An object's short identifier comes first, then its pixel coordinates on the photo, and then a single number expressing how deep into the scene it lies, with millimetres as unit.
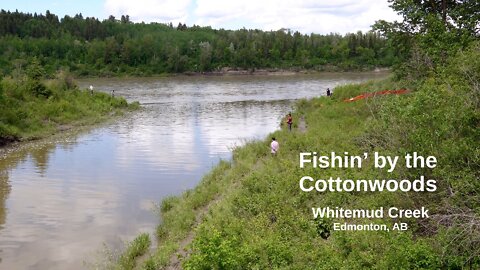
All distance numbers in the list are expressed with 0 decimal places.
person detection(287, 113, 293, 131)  32278
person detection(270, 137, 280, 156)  22969
